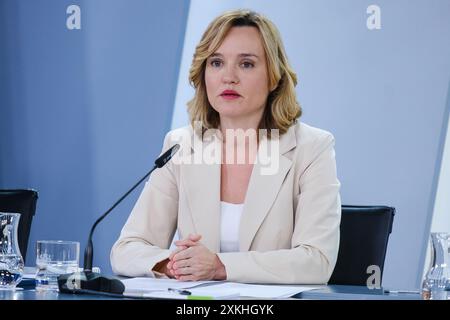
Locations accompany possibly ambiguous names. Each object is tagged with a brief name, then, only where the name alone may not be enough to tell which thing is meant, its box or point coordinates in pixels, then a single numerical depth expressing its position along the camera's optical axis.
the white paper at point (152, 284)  5.26
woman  5.64
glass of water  5.28
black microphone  5.18
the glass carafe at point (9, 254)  5.27
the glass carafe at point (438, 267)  5.24
